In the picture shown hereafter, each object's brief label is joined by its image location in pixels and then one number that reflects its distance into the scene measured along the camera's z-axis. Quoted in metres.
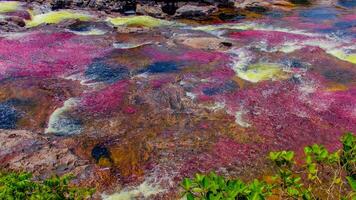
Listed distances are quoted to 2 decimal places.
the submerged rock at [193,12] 44.13
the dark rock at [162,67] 26.27
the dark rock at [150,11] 43.71
